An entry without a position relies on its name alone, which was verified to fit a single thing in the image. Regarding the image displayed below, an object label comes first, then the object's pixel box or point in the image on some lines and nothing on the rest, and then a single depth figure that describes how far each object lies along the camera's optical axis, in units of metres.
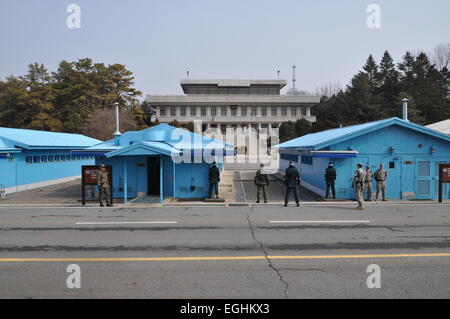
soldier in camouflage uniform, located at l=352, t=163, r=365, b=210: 12.87
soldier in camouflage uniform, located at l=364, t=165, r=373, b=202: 14.57
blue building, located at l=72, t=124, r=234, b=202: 16.83
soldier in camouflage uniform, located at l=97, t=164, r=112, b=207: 14.05
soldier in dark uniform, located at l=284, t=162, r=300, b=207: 13.80
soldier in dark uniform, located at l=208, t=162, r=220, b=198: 15.88
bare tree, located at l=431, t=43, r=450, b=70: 68.50
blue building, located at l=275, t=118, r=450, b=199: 16.38
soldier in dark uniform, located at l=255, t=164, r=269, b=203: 14.77
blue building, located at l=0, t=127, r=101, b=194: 19.57
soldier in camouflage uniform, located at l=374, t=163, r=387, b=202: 15.28
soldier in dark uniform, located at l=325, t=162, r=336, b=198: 15.73
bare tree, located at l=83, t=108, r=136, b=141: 45.12
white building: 65.88
